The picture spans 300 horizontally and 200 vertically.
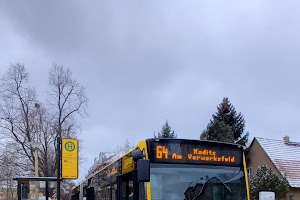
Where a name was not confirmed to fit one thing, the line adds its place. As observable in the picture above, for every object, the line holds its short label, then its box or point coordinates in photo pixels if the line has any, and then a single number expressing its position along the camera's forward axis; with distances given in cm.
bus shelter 1261
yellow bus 714
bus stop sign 1214
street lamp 1844
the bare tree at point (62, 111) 2544
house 2919
